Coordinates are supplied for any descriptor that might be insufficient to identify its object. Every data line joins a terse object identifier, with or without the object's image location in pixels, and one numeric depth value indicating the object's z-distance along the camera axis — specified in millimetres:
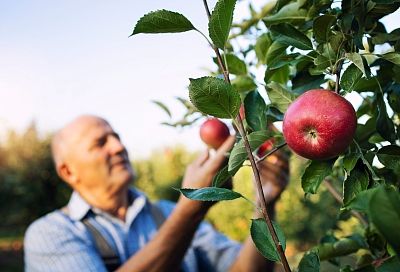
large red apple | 506
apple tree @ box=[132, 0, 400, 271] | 475
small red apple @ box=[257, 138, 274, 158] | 1142
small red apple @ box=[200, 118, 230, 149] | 987
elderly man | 1539
